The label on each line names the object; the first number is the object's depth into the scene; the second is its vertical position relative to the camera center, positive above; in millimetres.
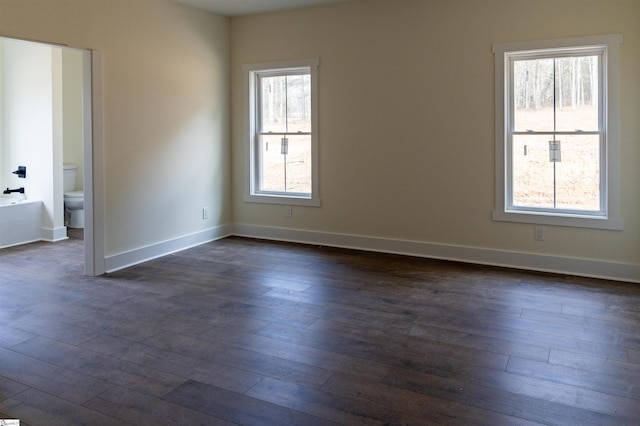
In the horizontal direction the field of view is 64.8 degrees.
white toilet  6727 -94
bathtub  5688 -321
